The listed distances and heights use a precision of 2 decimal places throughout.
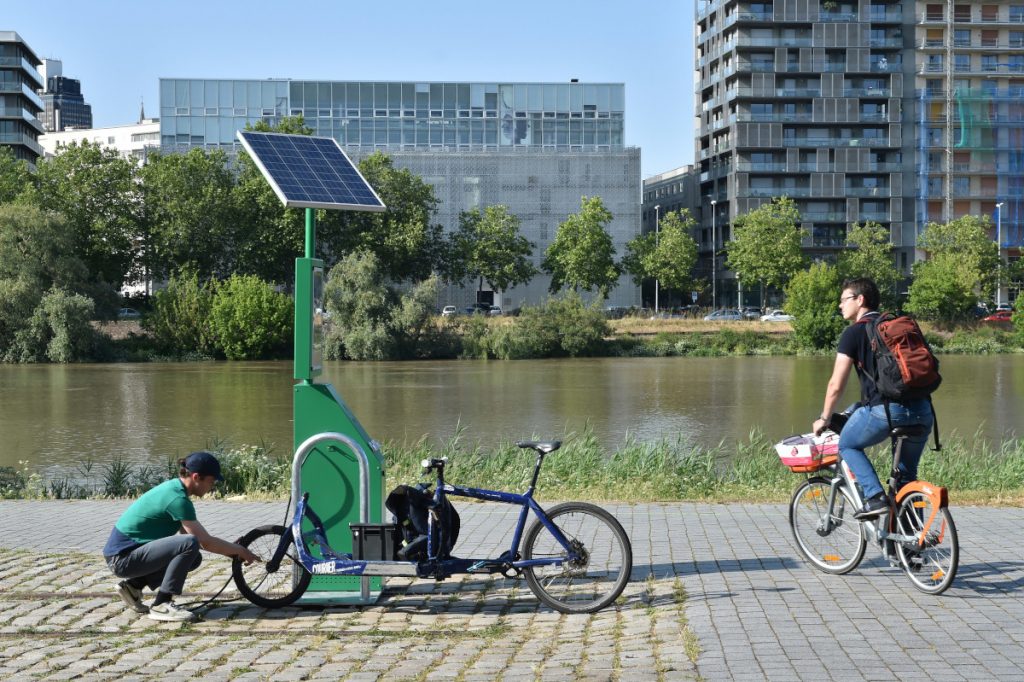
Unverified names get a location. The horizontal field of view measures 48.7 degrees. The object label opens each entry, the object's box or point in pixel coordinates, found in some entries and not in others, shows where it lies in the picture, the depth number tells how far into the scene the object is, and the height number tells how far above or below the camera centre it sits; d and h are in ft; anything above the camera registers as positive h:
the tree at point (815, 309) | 214.07 +3.48
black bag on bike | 22.17 -3.75
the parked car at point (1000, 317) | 238.68 +2.01
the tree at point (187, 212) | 242.17 +24.87
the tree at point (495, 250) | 277.64 +19.00
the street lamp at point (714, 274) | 327.80 +15.59
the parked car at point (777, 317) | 250.78 +2.21
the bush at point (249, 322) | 204.23 +0.92
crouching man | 22.11 -4.27
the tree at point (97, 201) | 238.89 +26.96
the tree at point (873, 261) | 271.28 +16.05
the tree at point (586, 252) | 275.59 +18.28
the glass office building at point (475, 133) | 323.16 +57.23
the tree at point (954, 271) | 235.61 +12.38
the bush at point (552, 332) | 209.46 -0.99
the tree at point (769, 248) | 271.69 +19.01
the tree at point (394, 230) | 253.24 +22.01
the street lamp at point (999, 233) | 315.41 +26.58
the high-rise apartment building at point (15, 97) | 341.00 +70.46
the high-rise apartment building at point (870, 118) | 325.01 +60.55
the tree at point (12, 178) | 235.61 +32.00
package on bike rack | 25.02 -2.77
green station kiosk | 23.32 -2.72
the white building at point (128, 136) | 462.60 +80.33
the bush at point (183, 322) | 207.41 +0.95
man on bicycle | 23.29 -1.86
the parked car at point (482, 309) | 280.00 +4.81
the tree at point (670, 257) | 287.69 +17.72
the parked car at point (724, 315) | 252.60 +2.68
